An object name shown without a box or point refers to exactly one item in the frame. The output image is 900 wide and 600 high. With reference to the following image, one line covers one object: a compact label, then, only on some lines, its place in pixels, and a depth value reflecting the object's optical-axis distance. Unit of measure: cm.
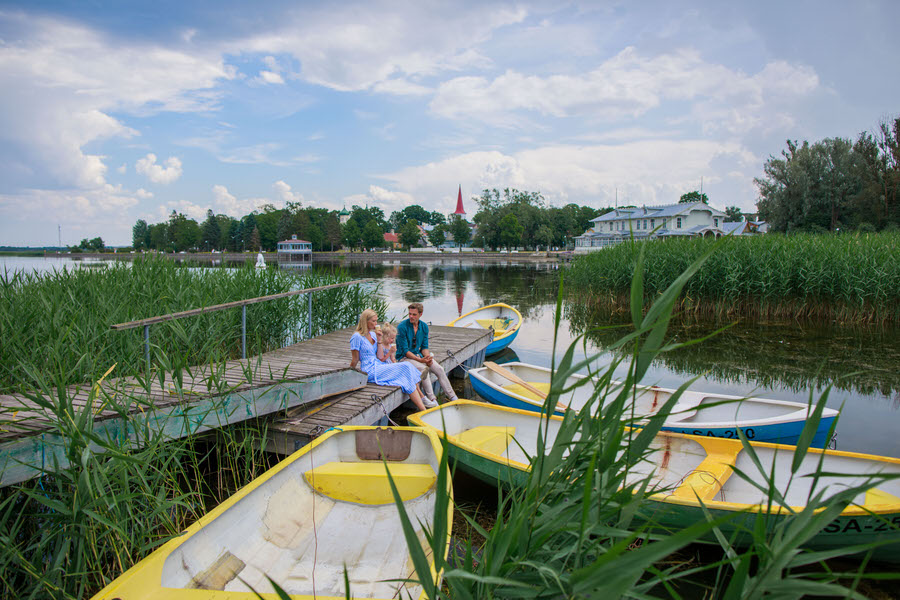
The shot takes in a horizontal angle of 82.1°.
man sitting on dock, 735
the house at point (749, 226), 5792
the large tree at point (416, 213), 14519
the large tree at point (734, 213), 9106
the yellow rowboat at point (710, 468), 354
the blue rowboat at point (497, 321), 1177
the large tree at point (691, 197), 9269
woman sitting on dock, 661
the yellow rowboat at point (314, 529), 273
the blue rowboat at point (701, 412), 520
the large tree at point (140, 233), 10412
